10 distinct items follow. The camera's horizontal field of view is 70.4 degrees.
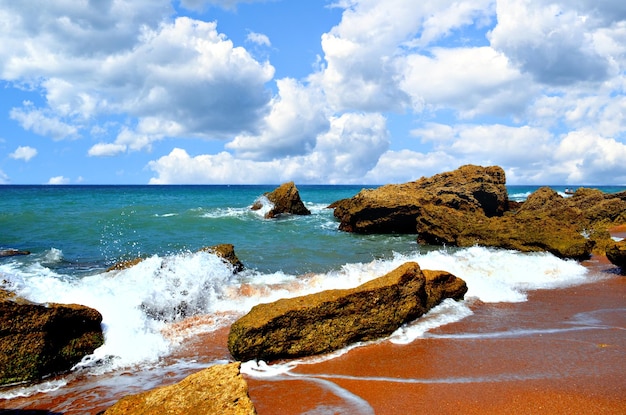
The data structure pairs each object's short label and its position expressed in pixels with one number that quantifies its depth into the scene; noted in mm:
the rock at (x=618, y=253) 10828
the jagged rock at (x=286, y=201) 31703
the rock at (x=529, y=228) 13773
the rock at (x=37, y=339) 5477
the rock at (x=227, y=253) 11430
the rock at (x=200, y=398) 3319
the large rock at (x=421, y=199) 21875
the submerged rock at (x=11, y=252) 15442
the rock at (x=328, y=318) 5902
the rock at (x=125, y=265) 10477
